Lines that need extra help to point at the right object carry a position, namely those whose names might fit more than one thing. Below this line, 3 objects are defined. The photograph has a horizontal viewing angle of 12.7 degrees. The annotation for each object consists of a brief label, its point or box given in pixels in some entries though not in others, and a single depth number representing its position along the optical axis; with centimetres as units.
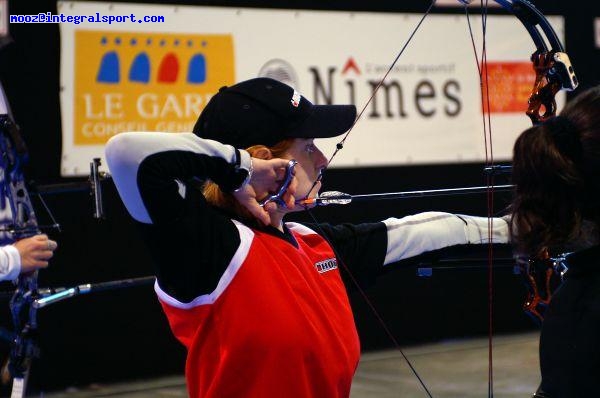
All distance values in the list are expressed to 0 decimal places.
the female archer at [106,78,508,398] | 404
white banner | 686
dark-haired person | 377
